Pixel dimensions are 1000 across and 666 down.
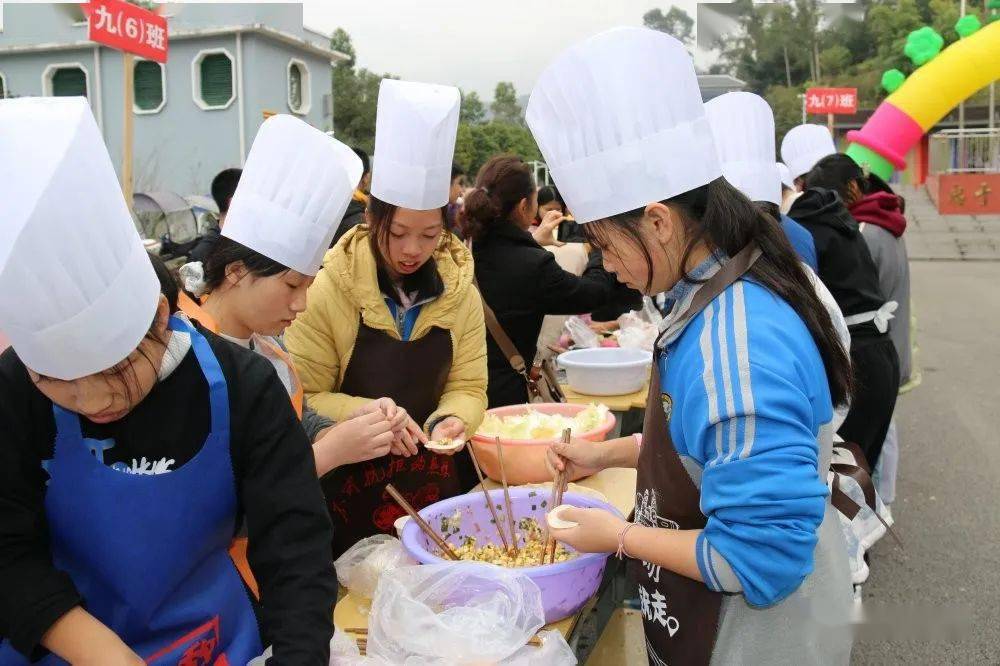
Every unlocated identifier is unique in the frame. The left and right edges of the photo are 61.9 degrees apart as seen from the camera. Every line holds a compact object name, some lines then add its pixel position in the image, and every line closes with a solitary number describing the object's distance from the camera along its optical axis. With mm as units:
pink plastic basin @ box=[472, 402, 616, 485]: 2461
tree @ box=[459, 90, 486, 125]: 35969
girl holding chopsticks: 1277
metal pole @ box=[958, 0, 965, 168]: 22641
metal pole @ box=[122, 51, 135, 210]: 5305
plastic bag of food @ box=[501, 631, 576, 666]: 1559
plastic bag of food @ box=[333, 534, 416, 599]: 1890
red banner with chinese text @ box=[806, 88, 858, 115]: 16617
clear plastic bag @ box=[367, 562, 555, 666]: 1562
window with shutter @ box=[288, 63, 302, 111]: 22906
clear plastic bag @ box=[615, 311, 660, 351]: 4684
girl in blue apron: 1060
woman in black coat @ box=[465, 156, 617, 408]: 3623
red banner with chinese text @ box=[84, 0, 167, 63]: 5500
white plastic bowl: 3975
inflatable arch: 14898
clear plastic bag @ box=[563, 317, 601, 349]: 4879
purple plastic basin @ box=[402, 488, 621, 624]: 1736
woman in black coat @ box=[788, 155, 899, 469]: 3857
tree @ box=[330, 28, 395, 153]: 32938
